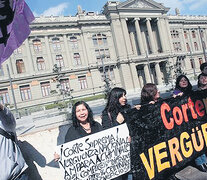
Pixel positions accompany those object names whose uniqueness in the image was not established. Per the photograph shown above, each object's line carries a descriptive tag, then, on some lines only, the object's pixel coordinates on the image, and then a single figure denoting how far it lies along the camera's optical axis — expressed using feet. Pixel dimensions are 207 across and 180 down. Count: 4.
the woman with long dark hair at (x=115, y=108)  9.63
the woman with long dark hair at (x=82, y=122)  8.69
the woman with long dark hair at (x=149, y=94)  11.45
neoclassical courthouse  100.01
